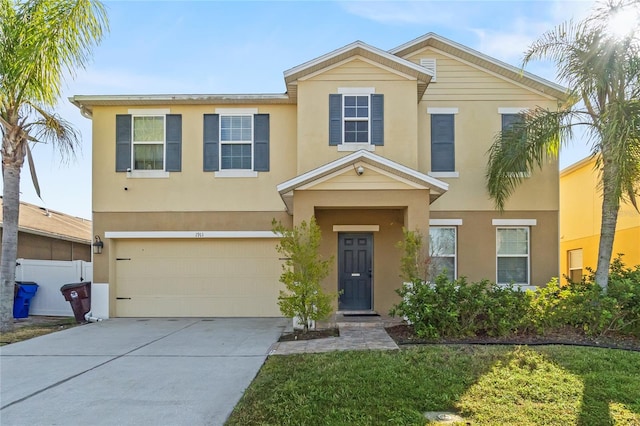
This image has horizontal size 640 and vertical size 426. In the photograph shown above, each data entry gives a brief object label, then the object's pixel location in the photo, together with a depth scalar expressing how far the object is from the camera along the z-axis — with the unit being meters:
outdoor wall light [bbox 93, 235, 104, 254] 13.25
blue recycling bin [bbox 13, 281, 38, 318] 13.91
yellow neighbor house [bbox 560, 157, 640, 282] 14.66
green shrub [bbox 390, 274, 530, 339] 8.94
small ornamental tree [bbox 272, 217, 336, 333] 9.84
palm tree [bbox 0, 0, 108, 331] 10.58
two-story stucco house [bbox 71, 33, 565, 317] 13.05
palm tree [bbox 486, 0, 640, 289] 9.18
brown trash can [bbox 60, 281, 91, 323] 12.90
